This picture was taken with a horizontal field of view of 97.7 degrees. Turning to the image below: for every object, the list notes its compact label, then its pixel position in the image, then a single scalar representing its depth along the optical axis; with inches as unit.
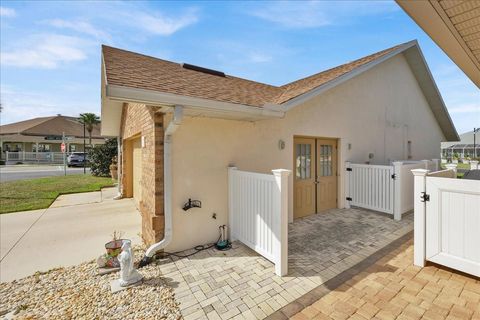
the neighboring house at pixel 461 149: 1626.5
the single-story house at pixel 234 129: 165.6
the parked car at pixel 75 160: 1071.6
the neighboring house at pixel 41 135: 1306.6
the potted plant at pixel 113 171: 617.9
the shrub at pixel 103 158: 695.7
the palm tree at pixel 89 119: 1148.5
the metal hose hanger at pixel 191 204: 175.3
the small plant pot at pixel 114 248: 156.4
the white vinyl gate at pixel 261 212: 140.6
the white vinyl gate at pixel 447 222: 132.0
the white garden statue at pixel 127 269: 132.5
